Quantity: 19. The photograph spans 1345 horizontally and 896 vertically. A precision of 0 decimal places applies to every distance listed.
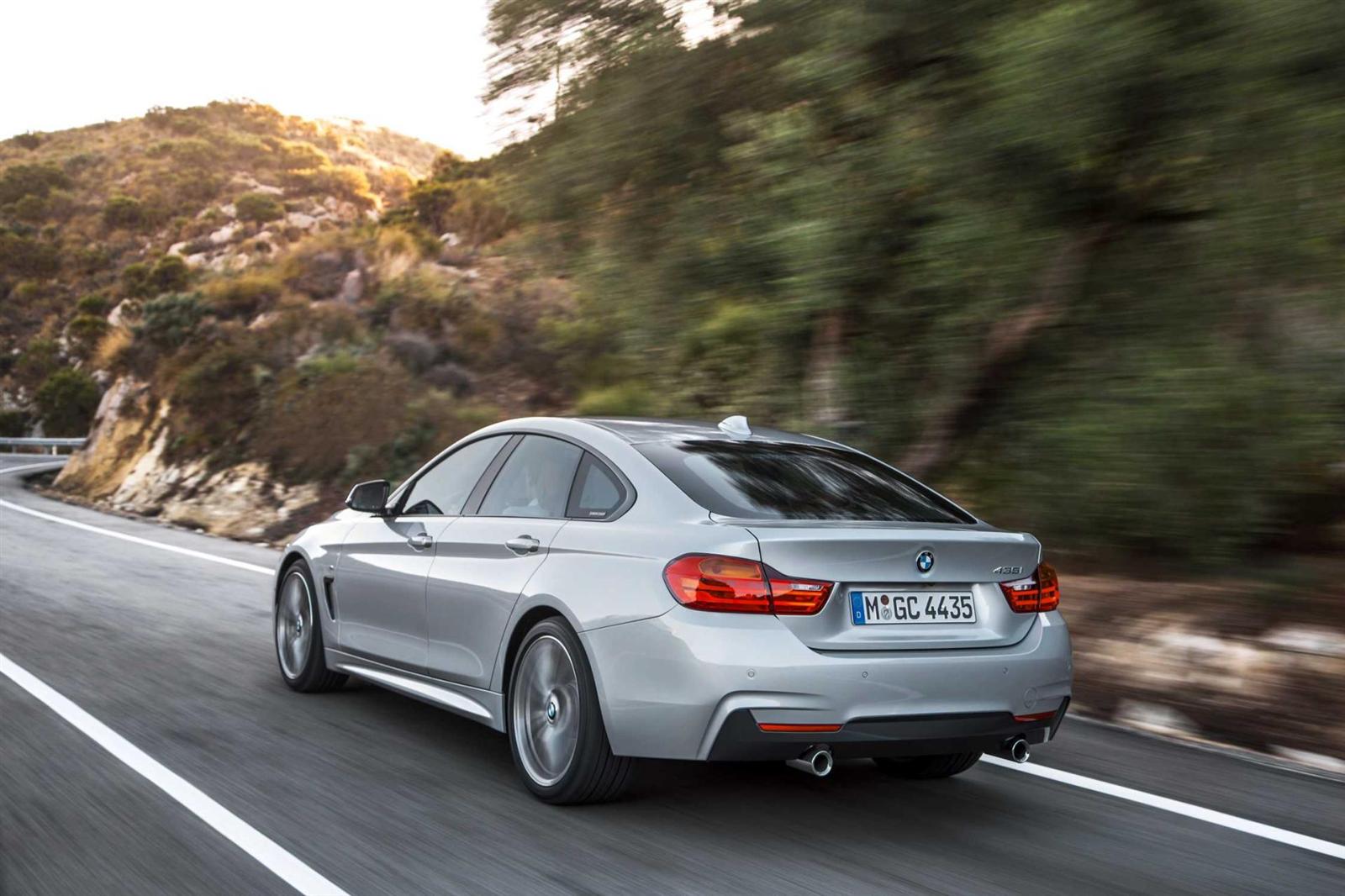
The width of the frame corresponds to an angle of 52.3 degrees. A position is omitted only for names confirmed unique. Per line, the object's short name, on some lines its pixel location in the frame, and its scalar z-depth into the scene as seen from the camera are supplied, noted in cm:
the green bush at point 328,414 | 1938
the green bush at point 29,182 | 6750
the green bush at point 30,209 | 6494
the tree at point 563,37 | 1086
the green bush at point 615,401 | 1468
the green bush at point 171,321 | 2597
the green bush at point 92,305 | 4984
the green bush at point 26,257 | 5916
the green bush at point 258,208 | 5882
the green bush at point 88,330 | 4747
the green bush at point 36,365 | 4959
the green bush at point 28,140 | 8631
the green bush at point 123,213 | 6306
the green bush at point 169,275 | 4638
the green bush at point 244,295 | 2623
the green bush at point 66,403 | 4428
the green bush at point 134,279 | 4666
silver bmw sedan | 438
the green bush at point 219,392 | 2258
